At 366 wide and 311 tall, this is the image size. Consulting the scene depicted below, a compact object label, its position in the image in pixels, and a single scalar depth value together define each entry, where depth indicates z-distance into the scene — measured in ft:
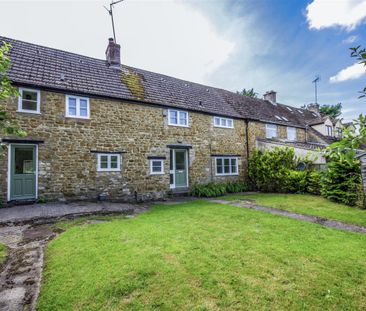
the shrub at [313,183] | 42.06
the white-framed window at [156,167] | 42.32
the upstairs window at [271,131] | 62.26
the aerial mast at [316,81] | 92.32
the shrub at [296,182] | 44.68
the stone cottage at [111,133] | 32.50
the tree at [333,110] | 126.72
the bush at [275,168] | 47.88
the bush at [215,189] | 45.26
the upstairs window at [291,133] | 68.03
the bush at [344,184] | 32.19
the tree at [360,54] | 6.13
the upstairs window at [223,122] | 52.54
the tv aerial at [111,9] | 49.90
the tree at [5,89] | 8.85
